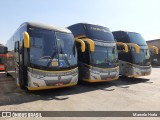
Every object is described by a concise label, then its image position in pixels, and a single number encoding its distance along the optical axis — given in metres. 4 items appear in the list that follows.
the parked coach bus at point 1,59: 12.04
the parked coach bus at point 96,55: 6.53
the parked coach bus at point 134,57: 8.16
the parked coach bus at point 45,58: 4.99
